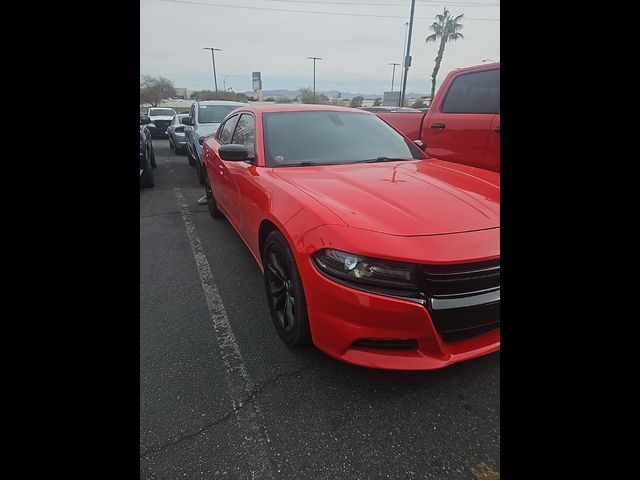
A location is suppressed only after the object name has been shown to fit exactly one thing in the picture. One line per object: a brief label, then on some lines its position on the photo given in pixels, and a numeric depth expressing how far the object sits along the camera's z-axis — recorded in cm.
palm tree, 2852
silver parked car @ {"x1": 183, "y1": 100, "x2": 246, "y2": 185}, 713
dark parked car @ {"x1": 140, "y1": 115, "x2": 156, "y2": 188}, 656
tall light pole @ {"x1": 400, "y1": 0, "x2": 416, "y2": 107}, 1630
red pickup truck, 369
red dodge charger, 160
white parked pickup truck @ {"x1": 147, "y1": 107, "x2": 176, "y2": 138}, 1535
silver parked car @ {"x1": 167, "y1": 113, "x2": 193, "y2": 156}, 1078
